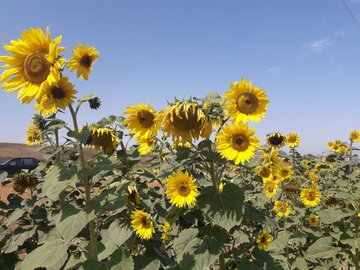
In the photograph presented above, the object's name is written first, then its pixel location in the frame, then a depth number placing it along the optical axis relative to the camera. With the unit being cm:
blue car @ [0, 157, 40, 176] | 2268
